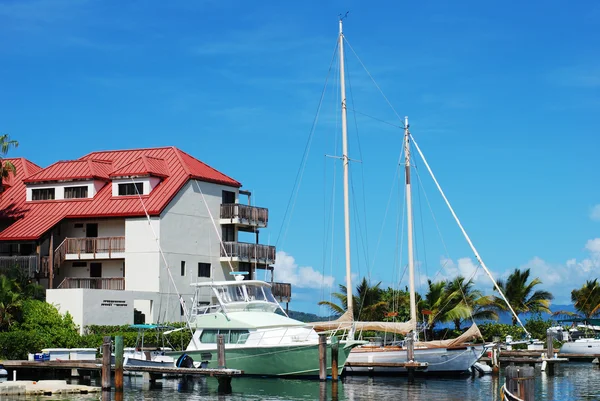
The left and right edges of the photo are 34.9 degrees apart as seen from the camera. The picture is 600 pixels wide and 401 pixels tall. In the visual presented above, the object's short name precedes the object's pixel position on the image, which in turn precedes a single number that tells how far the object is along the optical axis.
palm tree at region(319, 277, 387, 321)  68.25
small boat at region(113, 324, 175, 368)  45.66
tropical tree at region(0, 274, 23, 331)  52.66
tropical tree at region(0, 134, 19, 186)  63.69
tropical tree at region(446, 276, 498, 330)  67.69
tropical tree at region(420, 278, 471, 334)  63.25
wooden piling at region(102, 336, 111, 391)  39.88
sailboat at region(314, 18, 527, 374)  50.12
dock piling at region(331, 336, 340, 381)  43.95
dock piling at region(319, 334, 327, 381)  43.34
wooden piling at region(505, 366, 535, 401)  22.72
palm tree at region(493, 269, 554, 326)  76.12
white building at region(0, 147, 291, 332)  61.97
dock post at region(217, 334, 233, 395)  41.72
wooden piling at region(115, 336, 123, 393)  39.44
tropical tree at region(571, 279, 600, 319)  84.75
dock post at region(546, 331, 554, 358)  55.22
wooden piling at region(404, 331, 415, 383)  46.81
